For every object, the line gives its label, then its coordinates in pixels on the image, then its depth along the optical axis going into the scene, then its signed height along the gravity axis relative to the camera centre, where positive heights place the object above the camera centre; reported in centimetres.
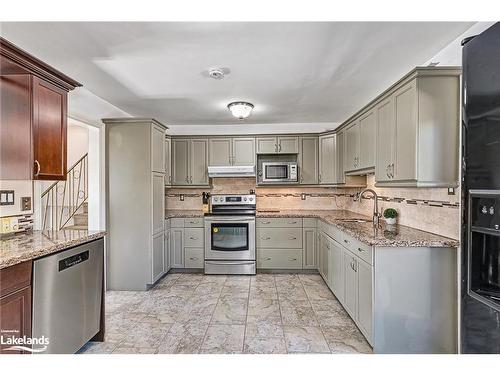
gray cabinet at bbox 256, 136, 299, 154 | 492 +67
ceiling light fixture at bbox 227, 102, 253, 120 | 369 +97
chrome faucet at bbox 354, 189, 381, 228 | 304 -35
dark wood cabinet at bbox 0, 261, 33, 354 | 156 -64
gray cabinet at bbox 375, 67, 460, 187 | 222 +45
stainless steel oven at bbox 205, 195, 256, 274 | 457 -91
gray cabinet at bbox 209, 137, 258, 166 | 496 +57
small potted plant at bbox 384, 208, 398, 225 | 302 -32
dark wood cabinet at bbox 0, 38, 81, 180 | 202 +50
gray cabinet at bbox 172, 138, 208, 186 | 498 +41
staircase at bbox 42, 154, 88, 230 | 517 -30
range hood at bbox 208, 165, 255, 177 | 483 +23
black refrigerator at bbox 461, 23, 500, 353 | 131 -3
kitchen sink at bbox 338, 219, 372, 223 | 360 -45
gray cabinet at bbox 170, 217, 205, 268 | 466 -91
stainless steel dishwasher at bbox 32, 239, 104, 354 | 182 -76
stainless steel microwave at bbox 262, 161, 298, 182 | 483 +22
